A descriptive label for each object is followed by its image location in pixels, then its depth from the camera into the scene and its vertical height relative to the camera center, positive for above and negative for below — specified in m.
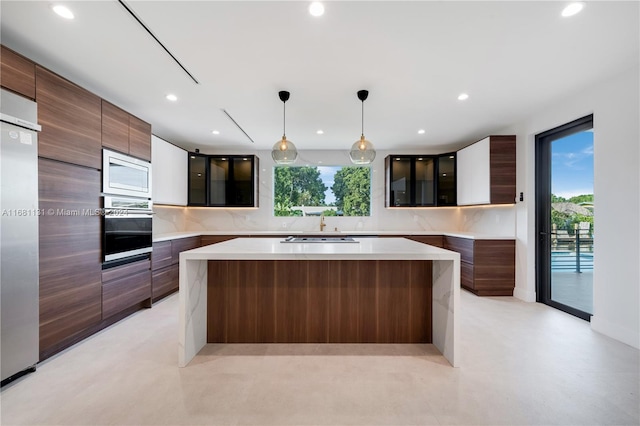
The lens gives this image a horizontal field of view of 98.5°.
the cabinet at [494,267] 3.98 -0.80
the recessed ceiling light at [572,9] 1.73 +1.30
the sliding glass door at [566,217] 3.14 -0.06
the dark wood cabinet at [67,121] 2.12 +0.77
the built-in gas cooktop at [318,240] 2.82 -0.30
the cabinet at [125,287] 2.72 -0.81
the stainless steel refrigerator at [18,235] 1.82 -0.16
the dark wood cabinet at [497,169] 3.98 +0.62
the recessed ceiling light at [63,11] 1.77 +1.32
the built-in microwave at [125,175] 2.69 +0.40
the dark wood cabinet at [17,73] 1.84 +0.97
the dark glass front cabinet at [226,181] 5.02 +0.57
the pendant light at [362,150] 2.90 +0.65
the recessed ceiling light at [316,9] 1.72 +1.29
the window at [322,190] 5.56 +0.45
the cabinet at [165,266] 3.51 -0.73
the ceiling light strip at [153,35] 1.76 +1.31
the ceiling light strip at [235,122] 3.53 +1.27
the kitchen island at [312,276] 2.07 -0.55
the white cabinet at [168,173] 3.87 +0.61
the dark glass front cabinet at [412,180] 5.16 +0.60
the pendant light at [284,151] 2.91 +0.65
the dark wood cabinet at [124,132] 2.73 +0.87
